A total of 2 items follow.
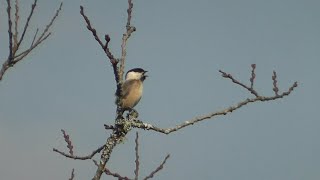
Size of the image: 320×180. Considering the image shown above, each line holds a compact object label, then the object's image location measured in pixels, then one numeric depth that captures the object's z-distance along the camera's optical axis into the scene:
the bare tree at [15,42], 10.36
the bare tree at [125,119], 10.59
